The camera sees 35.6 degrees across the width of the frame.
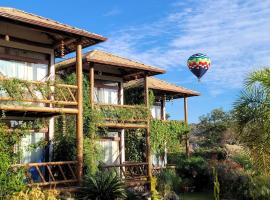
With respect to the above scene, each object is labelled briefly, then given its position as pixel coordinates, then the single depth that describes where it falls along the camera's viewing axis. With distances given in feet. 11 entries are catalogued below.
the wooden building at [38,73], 50.65
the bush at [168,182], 66.81
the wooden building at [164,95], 92.99
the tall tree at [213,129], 164.86
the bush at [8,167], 44.32
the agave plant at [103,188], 51.70
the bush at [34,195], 43.86
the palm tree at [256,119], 50.21
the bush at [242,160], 85.73
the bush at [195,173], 83.10
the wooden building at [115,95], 69.21
